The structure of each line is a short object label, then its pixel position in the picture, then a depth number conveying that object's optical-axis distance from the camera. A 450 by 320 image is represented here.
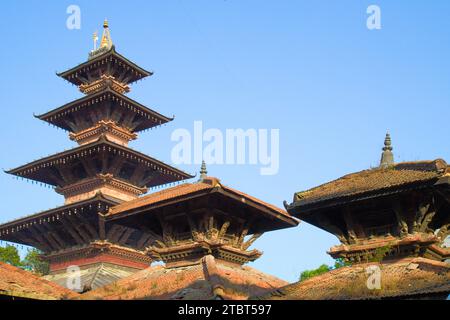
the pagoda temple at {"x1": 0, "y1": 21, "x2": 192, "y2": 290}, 39.06
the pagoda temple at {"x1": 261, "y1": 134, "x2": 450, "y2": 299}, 19.36
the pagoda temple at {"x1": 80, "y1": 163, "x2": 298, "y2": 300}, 24.98
